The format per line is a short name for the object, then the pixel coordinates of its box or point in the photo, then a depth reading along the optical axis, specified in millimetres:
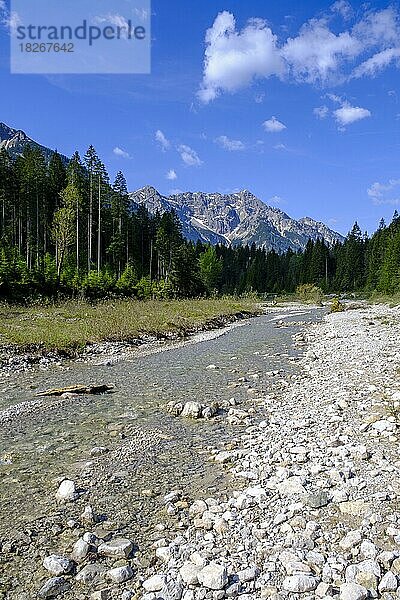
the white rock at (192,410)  8914
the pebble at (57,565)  4004
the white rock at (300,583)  3523
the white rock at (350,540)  4070
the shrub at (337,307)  51253
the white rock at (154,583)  3698
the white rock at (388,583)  3443
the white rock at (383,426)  7012
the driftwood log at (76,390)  10867
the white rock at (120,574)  3867
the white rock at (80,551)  4199
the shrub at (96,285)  44656
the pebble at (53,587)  3729
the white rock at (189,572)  3725
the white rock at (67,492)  5418
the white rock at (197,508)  4996
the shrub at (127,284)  52125
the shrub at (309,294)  79625
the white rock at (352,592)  3363
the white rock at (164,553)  4145
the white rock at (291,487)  5162
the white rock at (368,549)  3886
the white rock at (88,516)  4883
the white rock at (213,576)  3637
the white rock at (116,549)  4250
